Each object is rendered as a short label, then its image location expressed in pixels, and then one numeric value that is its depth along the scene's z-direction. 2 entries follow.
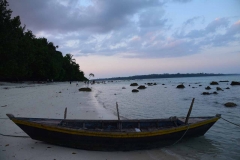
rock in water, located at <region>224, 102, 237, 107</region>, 18.30
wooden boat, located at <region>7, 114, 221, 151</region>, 6.10
